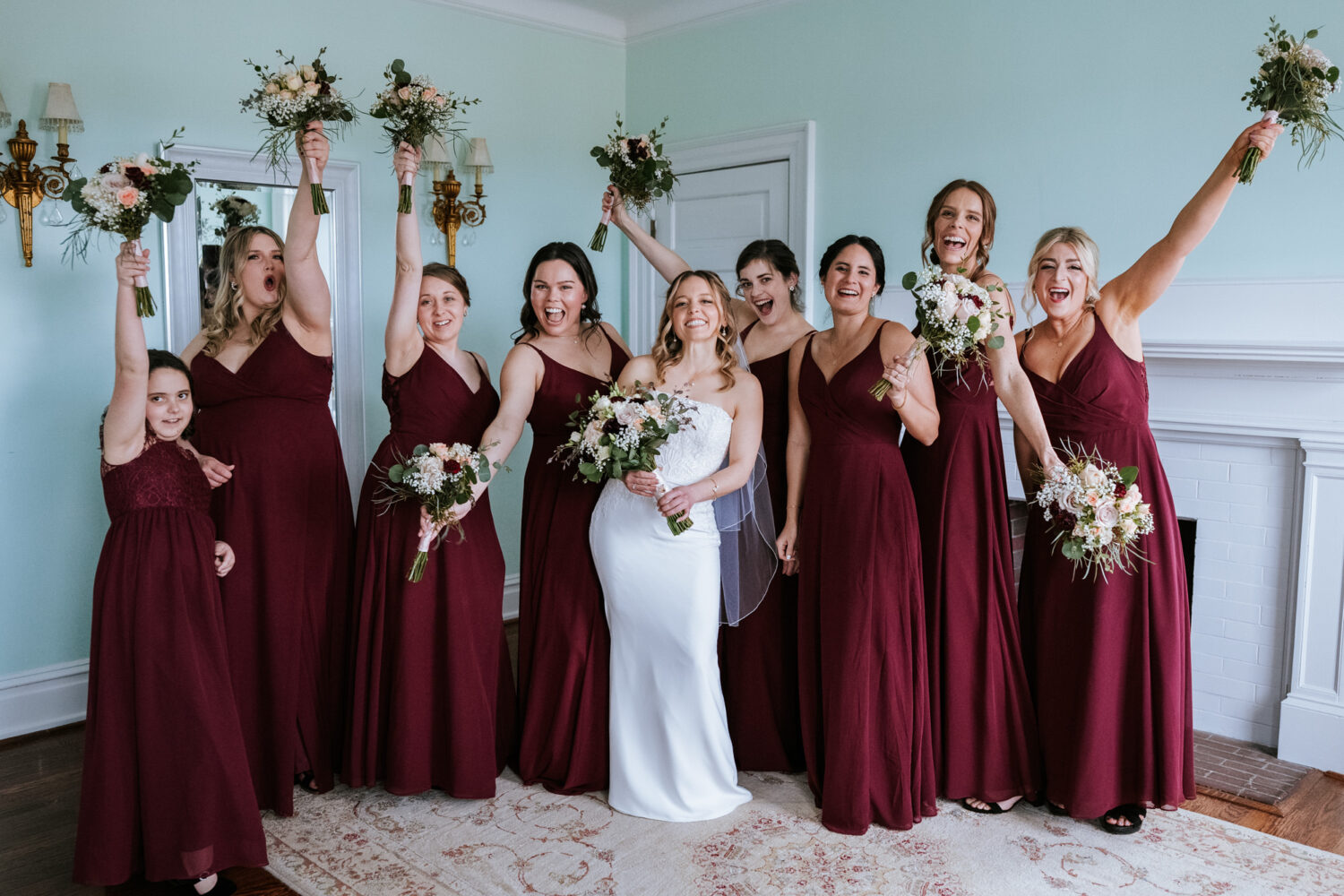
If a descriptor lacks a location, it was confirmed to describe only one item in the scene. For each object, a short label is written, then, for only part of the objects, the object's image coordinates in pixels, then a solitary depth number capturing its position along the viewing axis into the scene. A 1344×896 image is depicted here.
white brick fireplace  4.06
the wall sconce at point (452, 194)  5.66
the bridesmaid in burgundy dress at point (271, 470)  3.58
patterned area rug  3.12
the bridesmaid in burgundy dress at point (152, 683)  2.86
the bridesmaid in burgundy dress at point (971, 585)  3.53
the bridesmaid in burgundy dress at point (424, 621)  3.61
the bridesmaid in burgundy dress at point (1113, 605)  3.36
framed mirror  4.74
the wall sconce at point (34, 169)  4.20
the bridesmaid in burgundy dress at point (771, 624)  3.87
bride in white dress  3.48
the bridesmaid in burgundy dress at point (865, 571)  3.42
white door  5.75
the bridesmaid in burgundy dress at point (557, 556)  3.71
